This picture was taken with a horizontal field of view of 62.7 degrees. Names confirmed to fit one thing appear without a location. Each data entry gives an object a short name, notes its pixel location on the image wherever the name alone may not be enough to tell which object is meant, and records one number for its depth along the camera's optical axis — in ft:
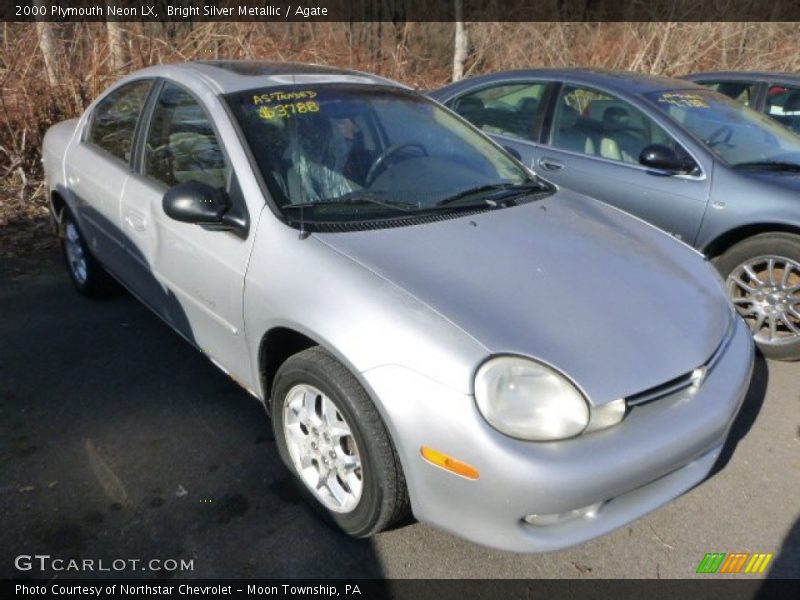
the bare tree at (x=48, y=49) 22.95
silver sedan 6.36
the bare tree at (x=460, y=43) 37.27
